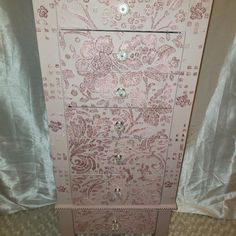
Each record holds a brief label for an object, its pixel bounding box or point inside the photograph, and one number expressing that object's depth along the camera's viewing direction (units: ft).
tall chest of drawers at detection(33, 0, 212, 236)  2.74
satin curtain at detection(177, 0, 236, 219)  3.99
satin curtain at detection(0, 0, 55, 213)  3.81
